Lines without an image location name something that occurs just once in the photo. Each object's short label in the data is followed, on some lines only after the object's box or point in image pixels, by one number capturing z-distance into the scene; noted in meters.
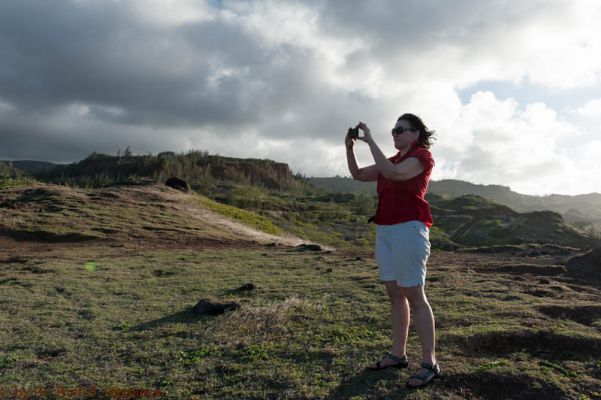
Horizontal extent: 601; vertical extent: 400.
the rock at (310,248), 18.44
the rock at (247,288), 9.28
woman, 4.01
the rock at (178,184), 36.60
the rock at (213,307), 7.13
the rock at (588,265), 11.47
